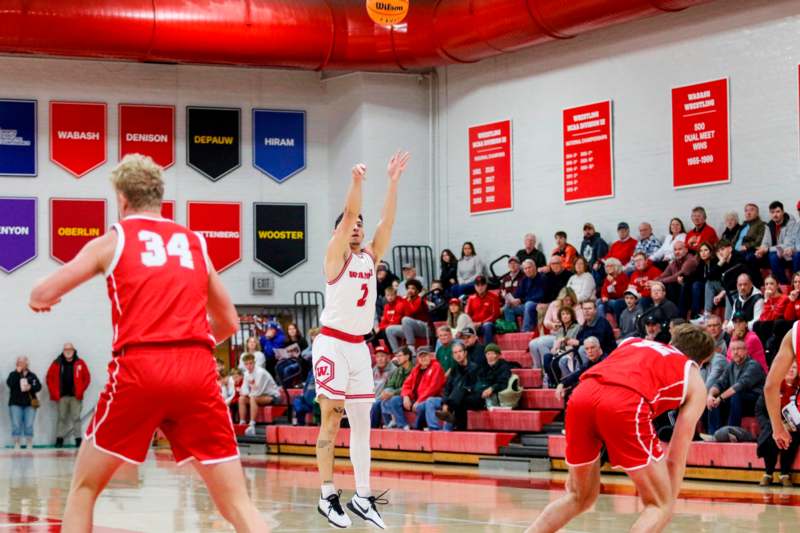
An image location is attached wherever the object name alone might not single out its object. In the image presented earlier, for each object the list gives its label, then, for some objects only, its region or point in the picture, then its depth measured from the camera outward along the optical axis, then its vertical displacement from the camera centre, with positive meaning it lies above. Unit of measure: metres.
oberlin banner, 25.66 +1.24
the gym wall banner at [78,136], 25.75 +3.03
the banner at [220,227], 26.39 +1.19
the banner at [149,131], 26.05 +3.15
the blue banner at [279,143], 26.88 +2.99
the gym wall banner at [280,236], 26.83 +1.01
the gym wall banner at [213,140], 26.47 +3.00
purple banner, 25.34 +1.05
